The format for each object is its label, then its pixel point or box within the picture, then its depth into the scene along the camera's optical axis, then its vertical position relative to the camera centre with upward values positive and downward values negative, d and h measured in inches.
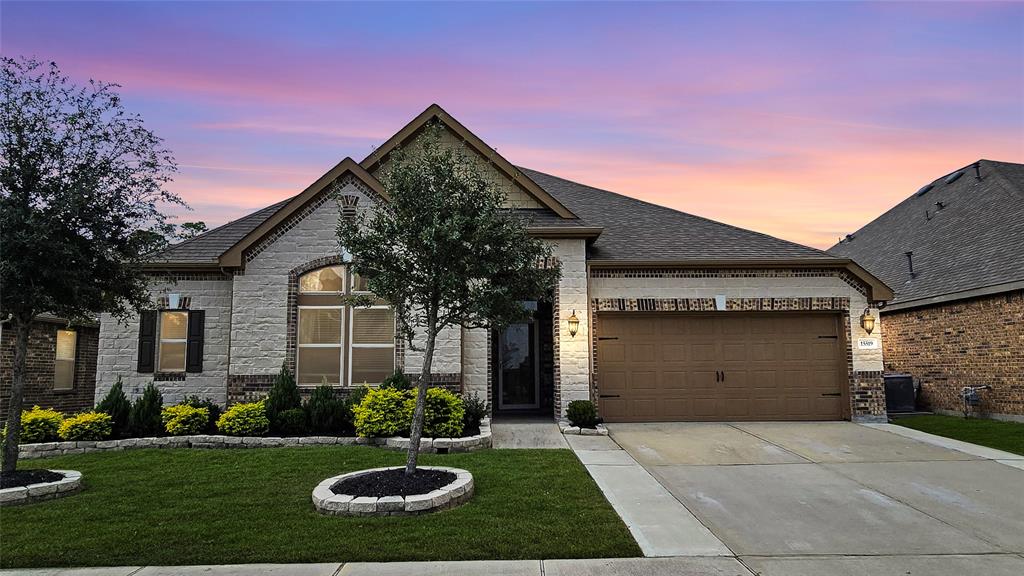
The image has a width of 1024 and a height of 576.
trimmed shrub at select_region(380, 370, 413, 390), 410.9 -27.4
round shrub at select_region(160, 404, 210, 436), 392.5 -51.3
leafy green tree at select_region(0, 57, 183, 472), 270.8 +69.9
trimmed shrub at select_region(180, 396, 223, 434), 404.3 -47.3
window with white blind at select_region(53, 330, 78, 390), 566.9 -13.8
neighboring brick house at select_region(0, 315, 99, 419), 510.3 -17.5
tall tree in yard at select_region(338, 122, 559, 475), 266.7 +46.1
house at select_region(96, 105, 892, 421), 453.4 +16.4
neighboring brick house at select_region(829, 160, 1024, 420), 480.4 +48.9
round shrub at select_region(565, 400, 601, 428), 424.5 -52.8
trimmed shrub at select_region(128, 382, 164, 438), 395.9 -49.2
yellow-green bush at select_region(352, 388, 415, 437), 379.2 -46.9
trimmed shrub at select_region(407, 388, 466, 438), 374.9 -47.1
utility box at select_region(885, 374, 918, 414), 527.8 -47.7
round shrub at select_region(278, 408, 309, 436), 394.0 -53.9
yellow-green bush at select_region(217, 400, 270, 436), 392.5 -52.8
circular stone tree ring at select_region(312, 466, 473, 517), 231.8 -66.0
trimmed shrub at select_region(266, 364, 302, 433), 404.8 -37.2
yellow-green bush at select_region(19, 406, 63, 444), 378.6 -53.6
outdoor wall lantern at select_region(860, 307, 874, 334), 469.4 +17.7
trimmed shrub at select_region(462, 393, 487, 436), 406.9 -51.7
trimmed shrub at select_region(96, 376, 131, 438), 397.4 -44.6
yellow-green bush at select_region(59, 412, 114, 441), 380.2 -54.5
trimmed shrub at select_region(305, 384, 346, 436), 396.8 -48.7
